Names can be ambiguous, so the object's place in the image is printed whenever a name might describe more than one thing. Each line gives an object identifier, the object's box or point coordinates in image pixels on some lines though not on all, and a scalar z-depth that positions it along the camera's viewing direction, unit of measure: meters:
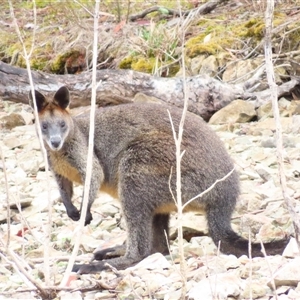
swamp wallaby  9.95
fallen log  17.58
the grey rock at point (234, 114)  16.92
